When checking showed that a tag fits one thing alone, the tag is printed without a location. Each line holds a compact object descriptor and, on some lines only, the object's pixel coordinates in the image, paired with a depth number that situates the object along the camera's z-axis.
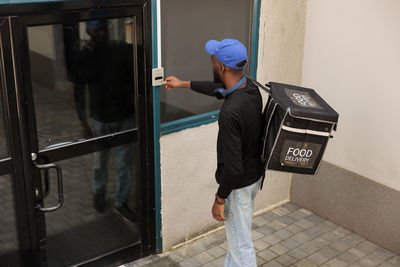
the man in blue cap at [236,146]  3.70
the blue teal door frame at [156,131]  4.35
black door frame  3.72
